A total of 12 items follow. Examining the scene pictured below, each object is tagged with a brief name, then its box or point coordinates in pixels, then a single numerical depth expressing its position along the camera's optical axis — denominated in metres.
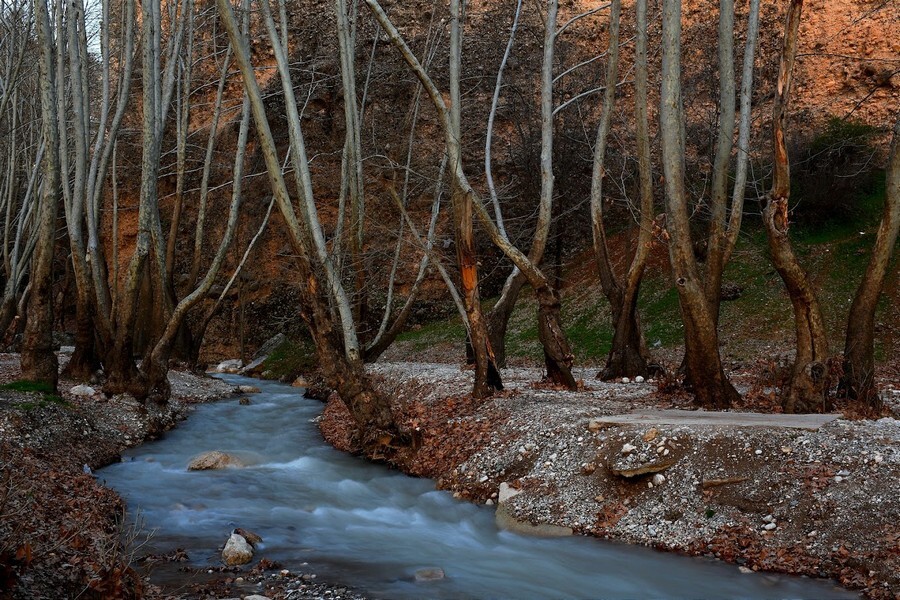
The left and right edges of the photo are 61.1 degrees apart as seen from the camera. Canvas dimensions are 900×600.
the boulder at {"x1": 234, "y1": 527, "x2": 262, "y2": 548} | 7.45
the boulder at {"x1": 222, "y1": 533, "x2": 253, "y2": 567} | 6.93
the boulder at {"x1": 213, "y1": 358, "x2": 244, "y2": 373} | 27.75
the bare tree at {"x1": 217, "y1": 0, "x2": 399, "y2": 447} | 10.63
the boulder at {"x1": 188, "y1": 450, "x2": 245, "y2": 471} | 10.83
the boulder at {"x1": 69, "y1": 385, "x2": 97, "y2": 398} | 13.05
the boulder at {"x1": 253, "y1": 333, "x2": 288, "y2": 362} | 28.76
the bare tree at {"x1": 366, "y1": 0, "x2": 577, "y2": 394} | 10.19
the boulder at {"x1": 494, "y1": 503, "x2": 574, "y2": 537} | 7.78
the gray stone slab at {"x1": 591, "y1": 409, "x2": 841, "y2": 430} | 8.05
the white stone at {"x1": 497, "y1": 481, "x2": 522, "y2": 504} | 8.49
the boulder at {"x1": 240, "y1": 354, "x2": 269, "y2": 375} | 26.12
